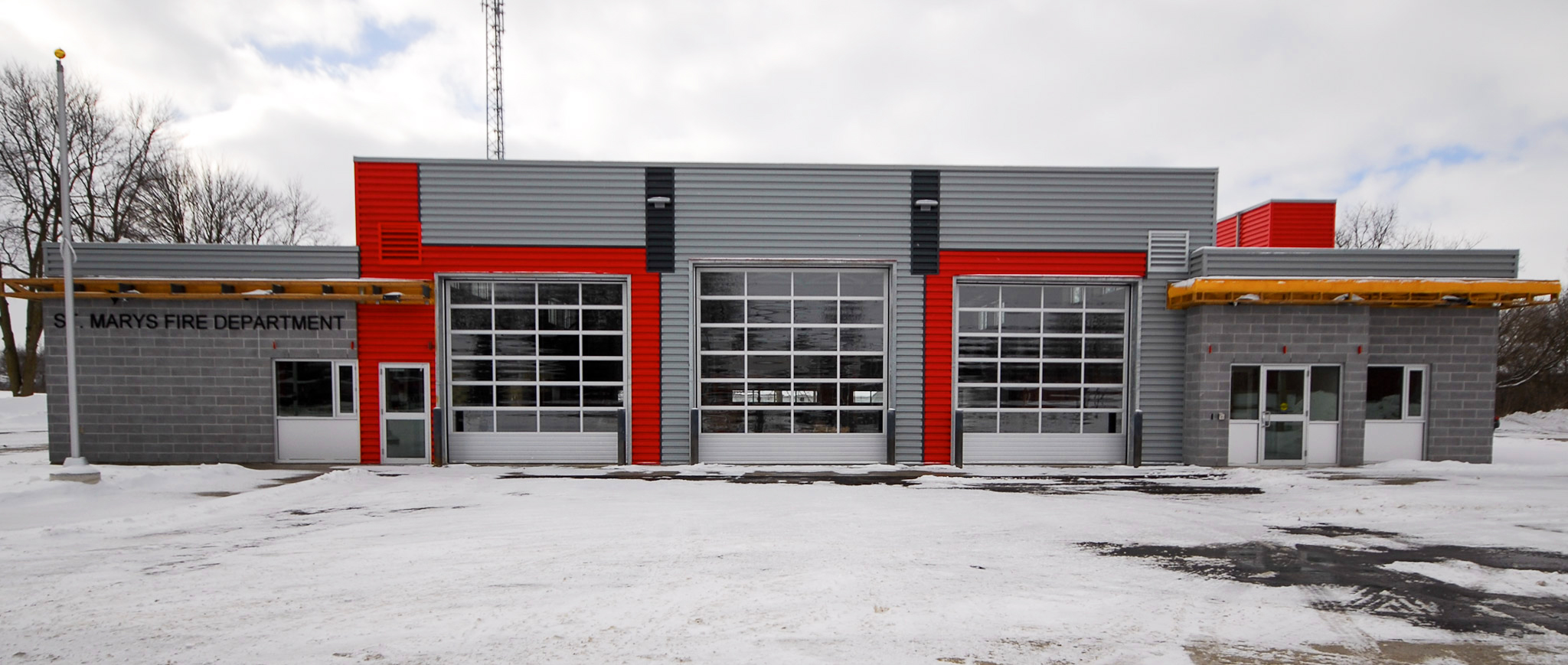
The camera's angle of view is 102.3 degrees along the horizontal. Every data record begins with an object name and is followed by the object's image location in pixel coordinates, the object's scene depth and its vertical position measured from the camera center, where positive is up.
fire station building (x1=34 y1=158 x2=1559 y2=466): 11.78 -0.47
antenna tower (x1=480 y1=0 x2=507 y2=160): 33.16 +11.98
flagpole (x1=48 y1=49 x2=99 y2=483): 9.54 -0.02
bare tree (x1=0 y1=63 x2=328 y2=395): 25.27 +5.18
